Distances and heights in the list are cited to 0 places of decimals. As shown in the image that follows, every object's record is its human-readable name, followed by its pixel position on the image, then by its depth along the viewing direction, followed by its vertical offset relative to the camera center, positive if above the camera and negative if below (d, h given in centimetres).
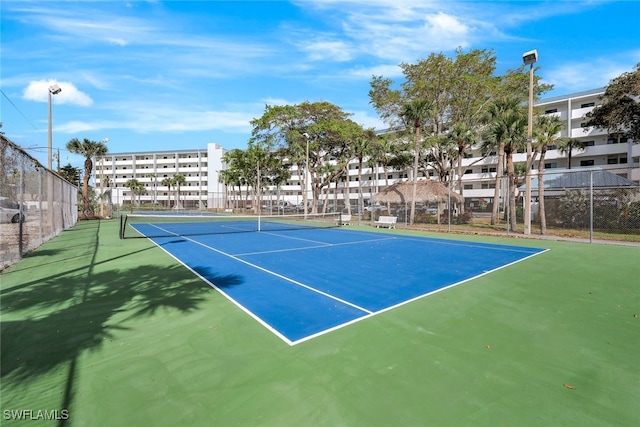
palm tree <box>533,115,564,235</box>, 2370 +517
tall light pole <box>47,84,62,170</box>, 1816 +669
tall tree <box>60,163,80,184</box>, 7001 +705
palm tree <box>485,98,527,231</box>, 2244 +520
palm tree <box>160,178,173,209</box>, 8902 +607
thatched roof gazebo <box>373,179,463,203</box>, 3134 +92
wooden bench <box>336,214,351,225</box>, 2886 -157
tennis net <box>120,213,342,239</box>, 2036 -183
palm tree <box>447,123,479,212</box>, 3083 +651
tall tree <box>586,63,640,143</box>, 2208 +687
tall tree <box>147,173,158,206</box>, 9951 +838
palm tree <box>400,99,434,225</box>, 2723 +756
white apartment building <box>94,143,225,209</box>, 9519 +1028
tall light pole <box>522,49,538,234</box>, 1811 +332
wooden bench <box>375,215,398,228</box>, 2475 -149
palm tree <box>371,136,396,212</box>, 3903 +643
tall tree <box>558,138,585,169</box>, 3994 +706
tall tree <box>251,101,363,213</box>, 4112 +932
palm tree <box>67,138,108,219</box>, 3381 +569
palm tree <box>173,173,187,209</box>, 8550 +646
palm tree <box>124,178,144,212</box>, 8511 +505
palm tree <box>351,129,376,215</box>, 3778 +657
